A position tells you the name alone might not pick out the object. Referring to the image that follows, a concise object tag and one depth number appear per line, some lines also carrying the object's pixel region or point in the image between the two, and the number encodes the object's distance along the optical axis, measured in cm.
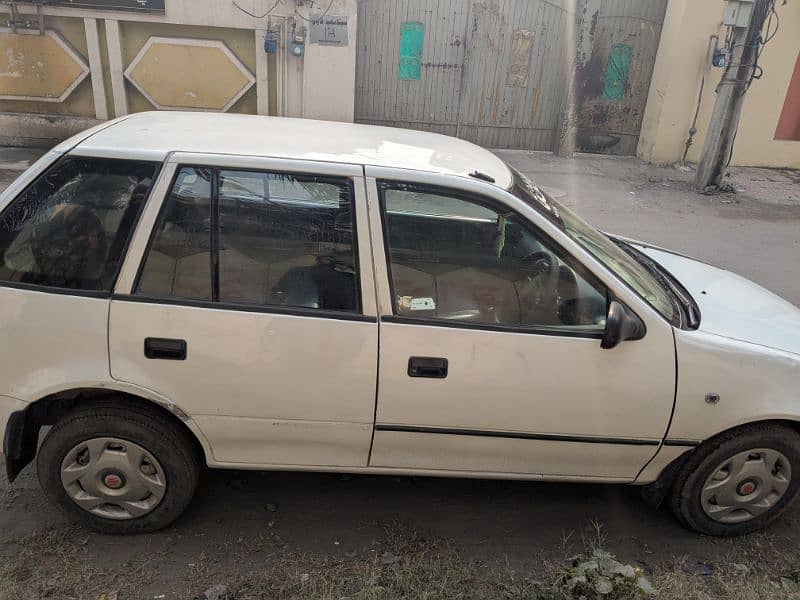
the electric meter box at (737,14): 988
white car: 263
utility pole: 932
